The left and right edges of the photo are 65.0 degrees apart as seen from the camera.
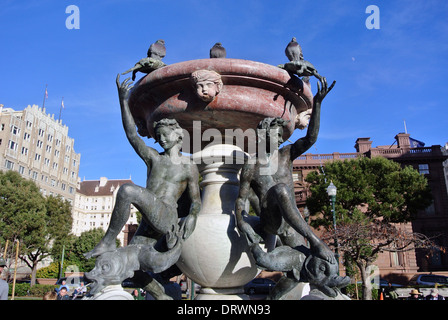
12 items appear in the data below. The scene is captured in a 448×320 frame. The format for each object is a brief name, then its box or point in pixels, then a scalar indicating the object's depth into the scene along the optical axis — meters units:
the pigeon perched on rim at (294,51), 4.21
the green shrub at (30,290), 23.80
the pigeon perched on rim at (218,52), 4.36
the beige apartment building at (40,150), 49.31
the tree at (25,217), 28.14
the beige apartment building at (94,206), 83.94
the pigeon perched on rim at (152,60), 4.22
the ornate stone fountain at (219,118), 3.75
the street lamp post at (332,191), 13.17
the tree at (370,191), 24.72
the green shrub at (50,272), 38.08
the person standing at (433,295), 10.30
